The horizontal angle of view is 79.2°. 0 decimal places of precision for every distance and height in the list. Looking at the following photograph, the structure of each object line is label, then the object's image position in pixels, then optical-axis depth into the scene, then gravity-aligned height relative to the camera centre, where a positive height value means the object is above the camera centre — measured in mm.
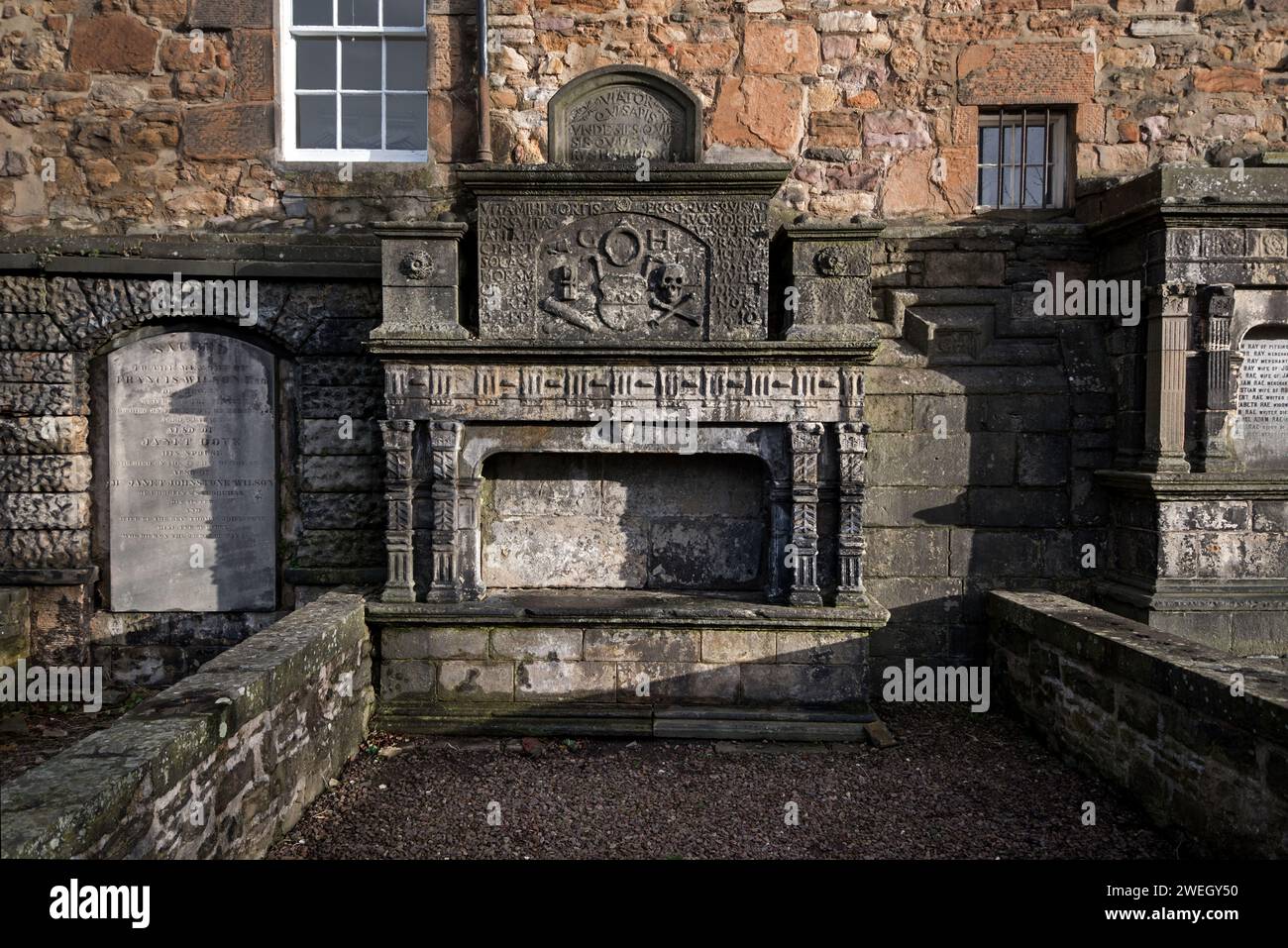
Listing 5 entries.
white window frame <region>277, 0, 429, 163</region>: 6375 +2976
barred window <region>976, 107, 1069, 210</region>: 6352 +2424
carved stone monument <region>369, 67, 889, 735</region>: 5129 +356
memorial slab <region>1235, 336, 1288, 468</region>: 5566 +428
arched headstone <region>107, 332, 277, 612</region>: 6031 -51
